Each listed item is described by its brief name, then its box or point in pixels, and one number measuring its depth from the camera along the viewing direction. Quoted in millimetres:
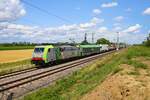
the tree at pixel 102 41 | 84160
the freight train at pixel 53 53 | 17476
